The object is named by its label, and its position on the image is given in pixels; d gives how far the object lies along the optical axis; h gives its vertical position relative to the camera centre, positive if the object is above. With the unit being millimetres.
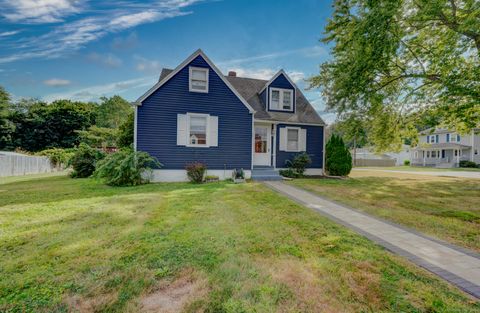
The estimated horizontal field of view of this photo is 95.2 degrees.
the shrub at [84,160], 13141 -394
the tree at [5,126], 29891 +3503
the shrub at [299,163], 13664 -286
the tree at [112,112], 41219 +7977
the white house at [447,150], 34562 +1968
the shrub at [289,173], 13359 -911
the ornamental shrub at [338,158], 14578 +79
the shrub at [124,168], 9609 -594
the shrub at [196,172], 10789 -785
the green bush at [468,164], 32969 -227
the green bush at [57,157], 20231 -379
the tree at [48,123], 33062 +4614
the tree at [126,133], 13898 +1362
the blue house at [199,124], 10906 +1660
